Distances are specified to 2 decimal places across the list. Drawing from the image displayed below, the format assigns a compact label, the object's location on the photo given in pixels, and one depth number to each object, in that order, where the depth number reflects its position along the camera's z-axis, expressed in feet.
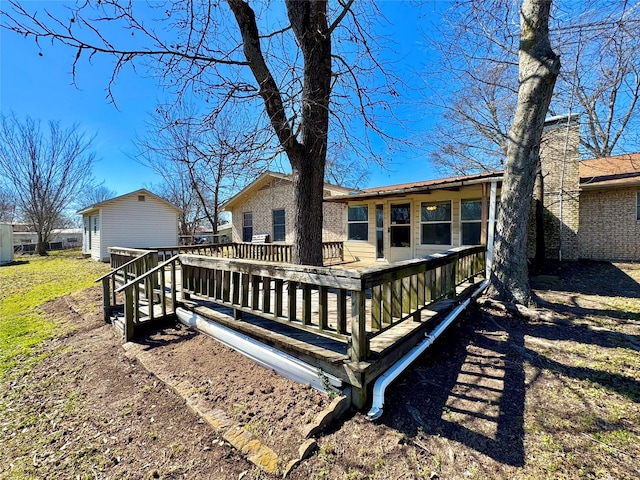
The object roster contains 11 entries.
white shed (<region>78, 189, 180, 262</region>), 50.08
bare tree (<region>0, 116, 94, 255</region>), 63.16
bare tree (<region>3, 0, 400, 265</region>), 13.42
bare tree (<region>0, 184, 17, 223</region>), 100.25
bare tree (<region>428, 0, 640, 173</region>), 18.37
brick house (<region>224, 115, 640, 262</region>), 29.27
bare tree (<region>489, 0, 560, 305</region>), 15.81
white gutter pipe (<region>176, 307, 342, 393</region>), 8.54
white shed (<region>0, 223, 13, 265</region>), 53.82
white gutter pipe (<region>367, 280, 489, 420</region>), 7.62
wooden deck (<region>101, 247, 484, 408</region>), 7.87
